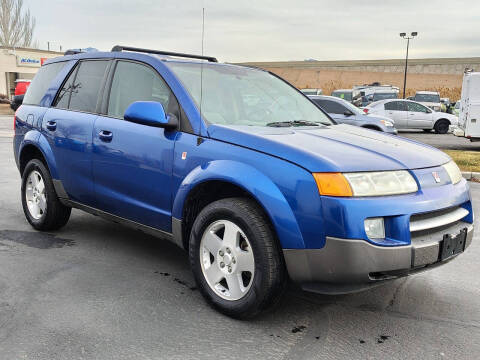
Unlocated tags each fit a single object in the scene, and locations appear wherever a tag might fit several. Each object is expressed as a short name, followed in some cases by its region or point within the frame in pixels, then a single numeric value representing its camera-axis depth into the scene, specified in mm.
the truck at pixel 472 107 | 15000
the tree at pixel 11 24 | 61562
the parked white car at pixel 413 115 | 22234
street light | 50475
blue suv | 2971
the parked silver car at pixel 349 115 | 14258
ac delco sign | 54028
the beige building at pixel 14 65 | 53562
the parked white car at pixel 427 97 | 29938
